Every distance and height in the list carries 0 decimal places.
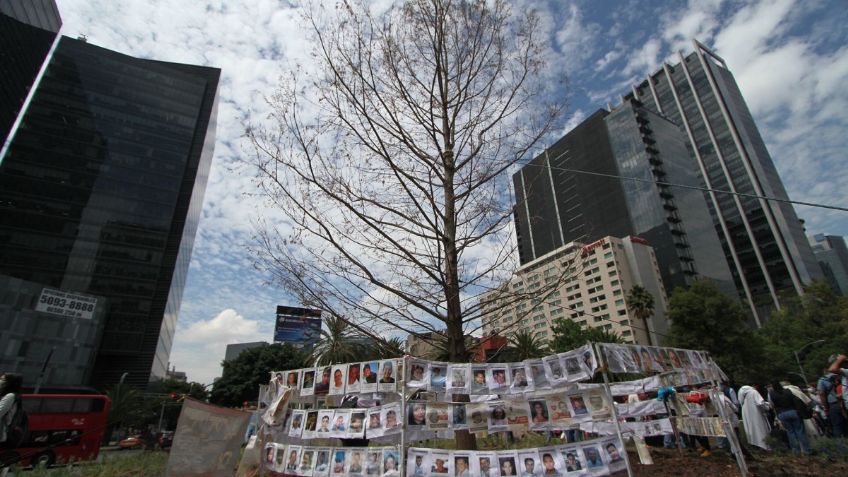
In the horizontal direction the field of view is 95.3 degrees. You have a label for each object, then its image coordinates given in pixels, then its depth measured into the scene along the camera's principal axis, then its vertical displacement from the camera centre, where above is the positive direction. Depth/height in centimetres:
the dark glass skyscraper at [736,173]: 9219 +5295
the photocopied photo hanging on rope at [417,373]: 496 +23
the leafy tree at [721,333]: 3872 +469
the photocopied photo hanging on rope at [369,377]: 540 +23
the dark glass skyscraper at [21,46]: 5633 +5278
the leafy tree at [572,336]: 4278 +540
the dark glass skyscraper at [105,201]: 5838 +3168
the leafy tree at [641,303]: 4909 +975
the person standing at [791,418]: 666 -63
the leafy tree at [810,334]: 4078 +490
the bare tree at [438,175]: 570 +332
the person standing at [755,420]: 714 -68
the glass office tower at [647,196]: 8931 +4335
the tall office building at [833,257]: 12362 +4009
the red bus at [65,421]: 1478 -62
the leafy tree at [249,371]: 3975 +271
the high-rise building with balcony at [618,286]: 8131 +2095
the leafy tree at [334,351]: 3105 +348
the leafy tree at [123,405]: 3803 -25
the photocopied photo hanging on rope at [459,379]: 501 +15
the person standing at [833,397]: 750 -36
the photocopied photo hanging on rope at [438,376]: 504 +19
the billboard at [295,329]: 4641 +772
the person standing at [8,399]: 453 +9
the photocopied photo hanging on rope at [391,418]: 485 -29
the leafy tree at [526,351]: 3460 +345
